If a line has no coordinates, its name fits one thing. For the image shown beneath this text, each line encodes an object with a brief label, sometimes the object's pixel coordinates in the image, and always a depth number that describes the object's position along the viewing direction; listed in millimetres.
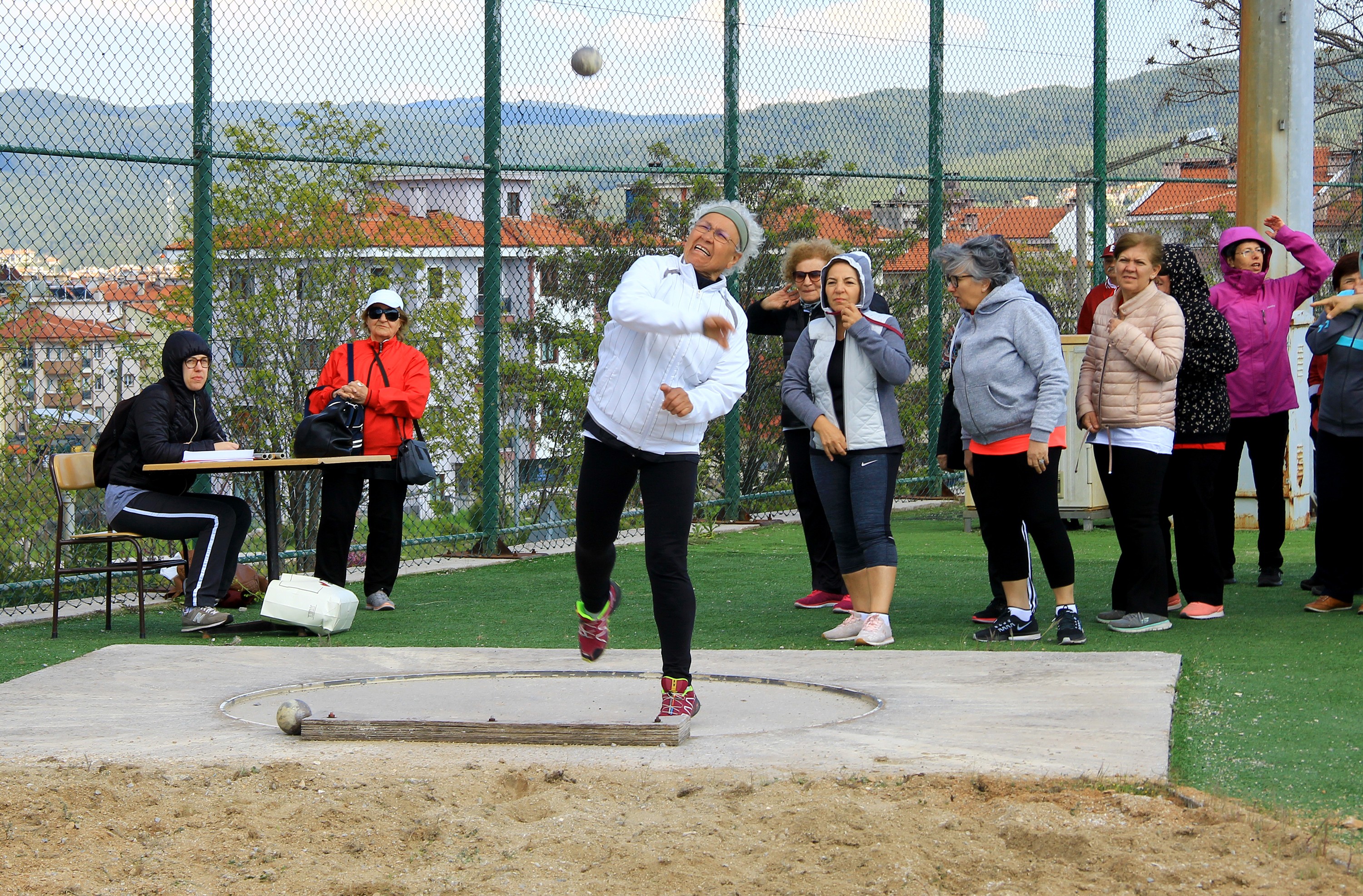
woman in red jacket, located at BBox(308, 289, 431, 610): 16219
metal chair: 14867
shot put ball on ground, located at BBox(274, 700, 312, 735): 9687
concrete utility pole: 20937
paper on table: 14664
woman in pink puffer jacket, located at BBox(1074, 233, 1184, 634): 13570
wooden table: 14555
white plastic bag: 14844
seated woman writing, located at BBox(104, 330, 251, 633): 14898
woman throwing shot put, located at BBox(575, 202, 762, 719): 9937
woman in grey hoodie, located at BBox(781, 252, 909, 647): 13687
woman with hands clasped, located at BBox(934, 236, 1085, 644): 13086
